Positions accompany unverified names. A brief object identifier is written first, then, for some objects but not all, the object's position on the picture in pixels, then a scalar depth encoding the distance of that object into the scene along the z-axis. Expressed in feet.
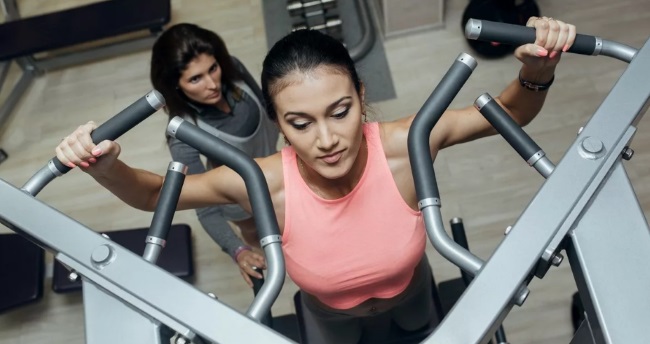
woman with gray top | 5.77
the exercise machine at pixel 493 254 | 2.53
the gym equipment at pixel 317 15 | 8.82
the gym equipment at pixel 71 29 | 9.49
